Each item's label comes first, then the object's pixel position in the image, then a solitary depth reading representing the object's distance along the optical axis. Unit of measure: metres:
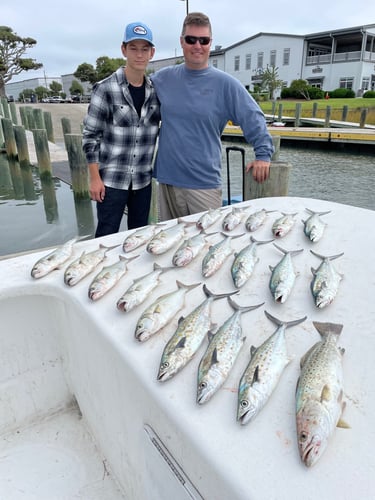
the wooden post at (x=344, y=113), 25.96
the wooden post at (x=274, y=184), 4.07
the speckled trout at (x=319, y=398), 1.06
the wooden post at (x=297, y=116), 25.24
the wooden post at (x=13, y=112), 23.42
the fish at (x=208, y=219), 2.73
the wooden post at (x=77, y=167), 8.63
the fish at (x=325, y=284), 1.70
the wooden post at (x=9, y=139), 14.14
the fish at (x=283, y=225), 2.47
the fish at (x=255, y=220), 2.61
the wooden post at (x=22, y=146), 12.79
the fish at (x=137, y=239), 2.46
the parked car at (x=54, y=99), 74.31
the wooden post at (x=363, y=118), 22.48
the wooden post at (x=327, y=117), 23.53
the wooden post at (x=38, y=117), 18.80
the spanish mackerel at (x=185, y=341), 1.41
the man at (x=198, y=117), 3.32
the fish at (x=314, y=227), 2.37
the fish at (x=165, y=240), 2.32
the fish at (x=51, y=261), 2.20
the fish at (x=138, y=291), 1.81
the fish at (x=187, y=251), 2.19
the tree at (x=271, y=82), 50.81
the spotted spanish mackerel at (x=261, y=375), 1.20
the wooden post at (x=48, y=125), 18.36
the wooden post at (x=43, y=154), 10.61
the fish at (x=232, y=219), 2.66
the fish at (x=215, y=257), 2.08
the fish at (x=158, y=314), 1.63
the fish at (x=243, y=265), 1.95
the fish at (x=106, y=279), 1.95
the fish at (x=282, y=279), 1.76
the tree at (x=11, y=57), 58.50
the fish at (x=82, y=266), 2.12
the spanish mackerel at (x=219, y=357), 1.30
